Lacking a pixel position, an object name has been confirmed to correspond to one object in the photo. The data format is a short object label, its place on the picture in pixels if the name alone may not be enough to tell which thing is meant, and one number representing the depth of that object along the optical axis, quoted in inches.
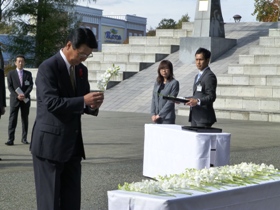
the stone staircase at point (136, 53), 1224.2
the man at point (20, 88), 605.3
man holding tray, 397.1
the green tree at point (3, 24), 1813.5
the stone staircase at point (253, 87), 927.0
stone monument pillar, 1177.4
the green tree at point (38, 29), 1721.2
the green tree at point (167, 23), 2463.1
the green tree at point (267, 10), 2052.2
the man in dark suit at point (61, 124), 220.5
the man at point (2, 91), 506.0
